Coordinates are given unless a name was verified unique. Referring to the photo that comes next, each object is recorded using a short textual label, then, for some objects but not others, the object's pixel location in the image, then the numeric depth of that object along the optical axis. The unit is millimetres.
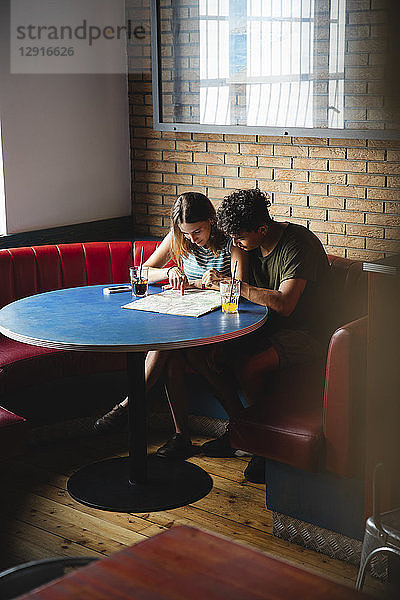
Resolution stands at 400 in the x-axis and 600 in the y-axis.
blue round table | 2350
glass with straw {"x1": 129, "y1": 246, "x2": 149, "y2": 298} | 2895
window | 3373
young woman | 2938
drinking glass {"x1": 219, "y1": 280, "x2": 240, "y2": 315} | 2627
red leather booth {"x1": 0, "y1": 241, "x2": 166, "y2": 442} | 3143
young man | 2811
